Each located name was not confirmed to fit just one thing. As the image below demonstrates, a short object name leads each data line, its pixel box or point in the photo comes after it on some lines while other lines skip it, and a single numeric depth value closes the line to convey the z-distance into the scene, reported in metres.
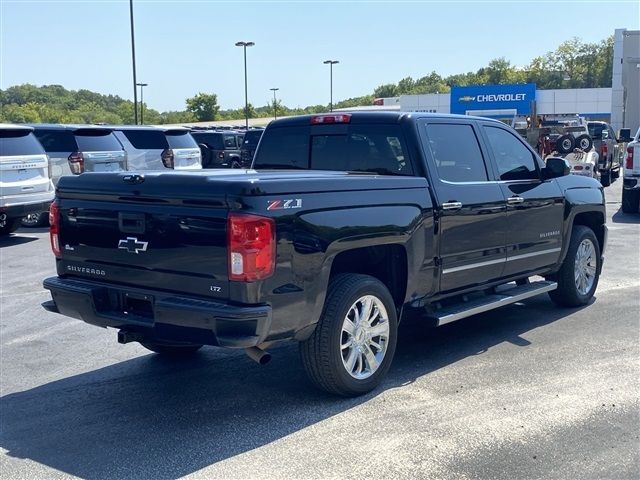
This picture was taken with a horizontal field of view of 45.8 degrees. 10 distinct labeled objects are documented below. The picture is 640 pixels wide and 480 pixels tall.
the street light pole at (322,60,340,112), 67.69
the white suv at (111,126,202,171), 16.27
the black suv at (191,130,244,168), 27.67
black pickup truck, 4.43
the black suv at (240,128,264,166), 25.53
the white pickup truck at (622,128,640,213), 15.35
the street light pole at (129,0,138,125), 34.03
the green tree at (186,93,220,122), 87.81
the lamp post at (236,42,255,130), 57.50
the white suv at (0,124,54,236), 12.31
